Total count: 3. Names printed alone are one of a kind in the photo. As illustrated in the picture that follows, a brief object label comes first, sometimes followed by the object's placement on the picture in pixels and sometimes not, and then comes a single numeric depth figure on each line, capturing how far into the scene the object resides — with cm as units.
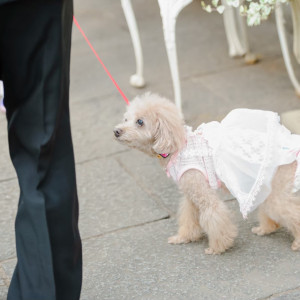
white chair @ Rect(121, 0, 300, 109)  717
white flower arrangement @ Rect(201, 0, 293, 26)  611
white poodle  502
